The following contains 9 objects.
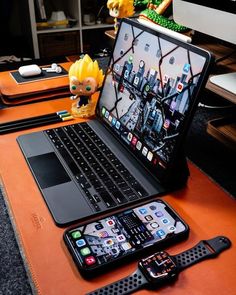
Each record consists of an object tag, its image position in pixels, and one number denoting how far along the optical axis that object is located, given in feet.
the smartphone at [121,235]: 1.59
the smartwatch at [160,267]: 1.49
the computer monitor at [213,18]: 2.73
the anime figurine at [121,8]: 4.13
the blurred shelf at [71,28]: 8.61
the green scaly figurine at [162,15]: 3.79
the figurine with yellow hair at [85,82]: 2.75
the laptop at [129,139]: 1.93
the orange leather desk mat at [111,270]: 1.50
